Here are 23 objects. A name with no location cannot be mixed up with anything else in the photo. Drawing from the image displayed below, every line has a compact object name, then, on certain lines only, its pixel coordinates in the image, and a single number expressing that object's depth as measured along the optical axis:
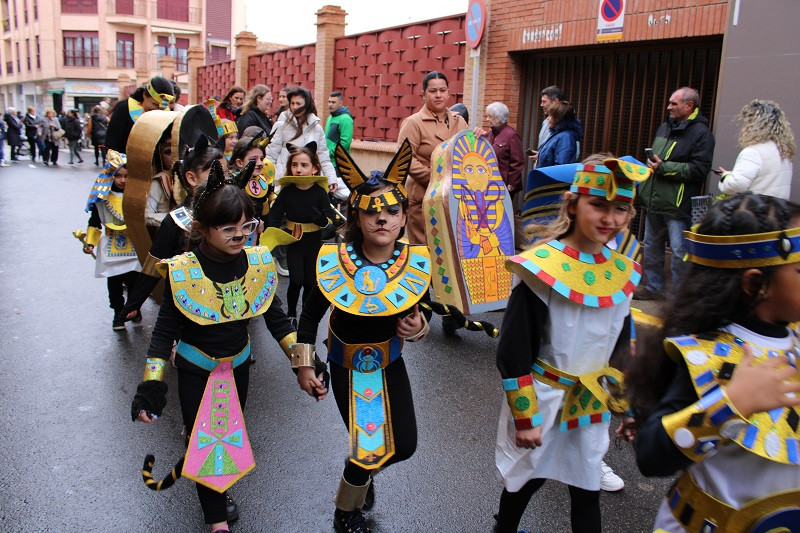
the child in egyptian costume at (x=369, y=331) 2.96
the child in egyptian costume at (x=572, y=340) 2.59
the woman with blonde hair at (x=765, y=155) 5.87
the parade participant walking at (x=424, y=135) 6.36
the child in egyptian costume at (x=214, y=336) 3.01
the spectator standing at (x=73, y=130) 24.17
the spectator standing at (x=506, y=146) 8.05
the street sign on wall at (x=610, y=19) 8.98
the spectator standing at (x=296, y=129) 7.63
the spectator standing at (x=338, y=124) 9.66
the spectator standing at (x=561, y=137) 7.32
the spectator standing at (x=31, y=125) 25.00
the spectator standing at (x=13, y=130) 25.27
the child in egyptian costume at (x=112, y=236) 6.20
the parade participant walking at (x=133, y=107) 6.42
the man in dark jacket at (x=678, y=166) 6.59
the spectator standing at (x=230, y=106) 10.09
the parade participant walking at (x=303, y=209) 5.84
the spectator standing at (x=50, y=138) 24.34
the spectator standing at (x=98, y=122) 18.18
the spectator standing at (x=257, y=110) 9.03
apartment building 50.84
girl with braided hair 1.73
